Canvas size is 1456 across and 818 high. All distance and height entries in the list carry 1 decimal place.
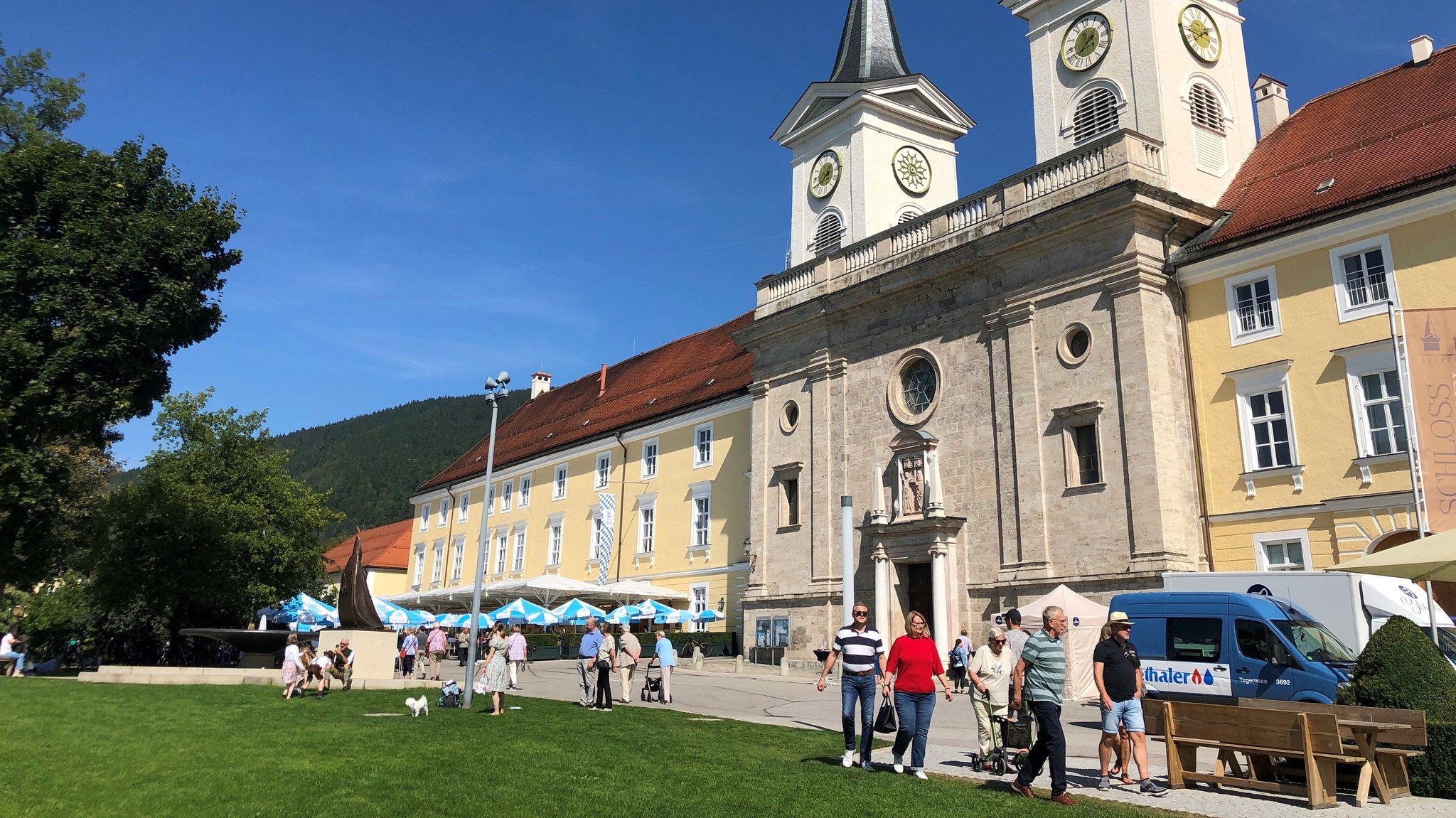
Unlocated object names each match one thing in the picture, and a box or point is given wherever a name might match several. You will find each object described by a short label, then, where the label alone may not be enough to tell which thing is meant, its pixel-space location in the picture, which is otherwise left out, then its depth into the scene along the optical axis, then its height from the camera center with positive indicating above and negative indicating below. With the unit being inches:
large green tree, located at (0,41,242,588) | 823.1 +282.2
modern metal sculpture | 965.8 +26.2
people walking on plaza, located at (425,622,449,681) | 1117.1 -17.3
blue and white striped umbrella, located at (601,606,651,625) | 1338.6 +23.8
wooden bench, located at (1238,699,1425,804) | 358.0 -34.3
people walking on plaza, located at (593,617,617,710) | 722.2 -30.0
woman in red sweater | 411.5 -19.9
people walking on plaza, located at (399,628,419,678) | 1170.6 -28.6
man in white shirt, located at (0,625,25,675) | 1112.2 -27.8
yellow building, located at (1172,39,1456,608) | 774.5 +259.6
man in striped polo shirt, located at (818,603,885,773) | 426.6 -14.6
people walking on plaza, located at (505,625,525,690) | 794.8 -15.5
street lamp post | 733.9 +68.3
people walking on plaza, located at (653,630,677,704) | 797.2 -21.1
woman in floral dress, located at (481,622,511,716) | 660.7 -30.1
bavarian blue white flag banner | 1710.4 +178.8
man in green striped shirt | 363.9 -21.0
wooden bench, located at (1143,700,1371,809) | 348.2 -38.4
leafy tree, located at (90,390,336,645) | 1266.0 +125.1
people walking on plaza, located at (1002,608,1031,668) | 789.8 -2.3
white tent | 821.9 +3.2
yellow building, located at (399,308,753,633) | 1524.4 +260.3
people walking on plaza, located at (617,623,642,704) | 805.9 -20.7
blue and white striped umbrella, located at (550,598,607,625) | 1328.7 +27.7
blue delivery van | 562.3 -6.3
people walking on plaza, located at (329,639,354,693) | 870.4 -30.9
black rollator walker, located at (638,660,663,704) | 832.3 -44.1
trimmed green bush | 368.5 -17.9
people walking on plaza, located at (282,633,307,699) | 767.7 -29.4
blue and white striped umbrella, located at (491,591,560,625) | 1350.9 +24.3
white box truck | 663.1 +27.9
